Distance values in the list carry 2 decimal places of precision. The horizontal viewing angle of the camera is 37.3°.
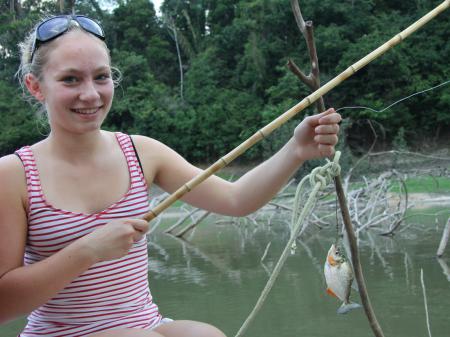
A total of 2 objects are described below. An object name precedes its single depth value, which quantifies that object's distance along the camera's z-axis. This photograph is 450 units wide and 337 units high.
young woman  1.61
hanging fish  2.18
